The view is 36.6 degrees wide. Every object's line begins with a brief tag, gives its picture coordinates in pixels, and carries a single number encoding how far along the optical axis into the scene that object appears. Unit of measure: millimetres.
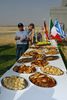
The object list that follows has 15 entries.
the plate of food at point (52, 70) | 2049
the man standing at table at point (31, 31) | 3401
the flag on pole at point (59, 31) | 4155
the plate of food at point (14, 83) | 1681
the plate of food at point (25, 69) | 2054
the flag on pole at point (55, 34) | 4156
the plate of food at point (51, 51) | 2962
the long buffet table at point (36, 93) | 1567
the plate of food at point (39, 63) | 2302
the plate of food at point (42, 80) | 1760
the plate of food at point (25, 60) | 2416
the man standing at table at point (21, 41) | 3210
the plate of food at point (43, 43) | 3655
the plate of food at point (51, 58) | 2585
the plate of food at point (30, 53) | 2820
